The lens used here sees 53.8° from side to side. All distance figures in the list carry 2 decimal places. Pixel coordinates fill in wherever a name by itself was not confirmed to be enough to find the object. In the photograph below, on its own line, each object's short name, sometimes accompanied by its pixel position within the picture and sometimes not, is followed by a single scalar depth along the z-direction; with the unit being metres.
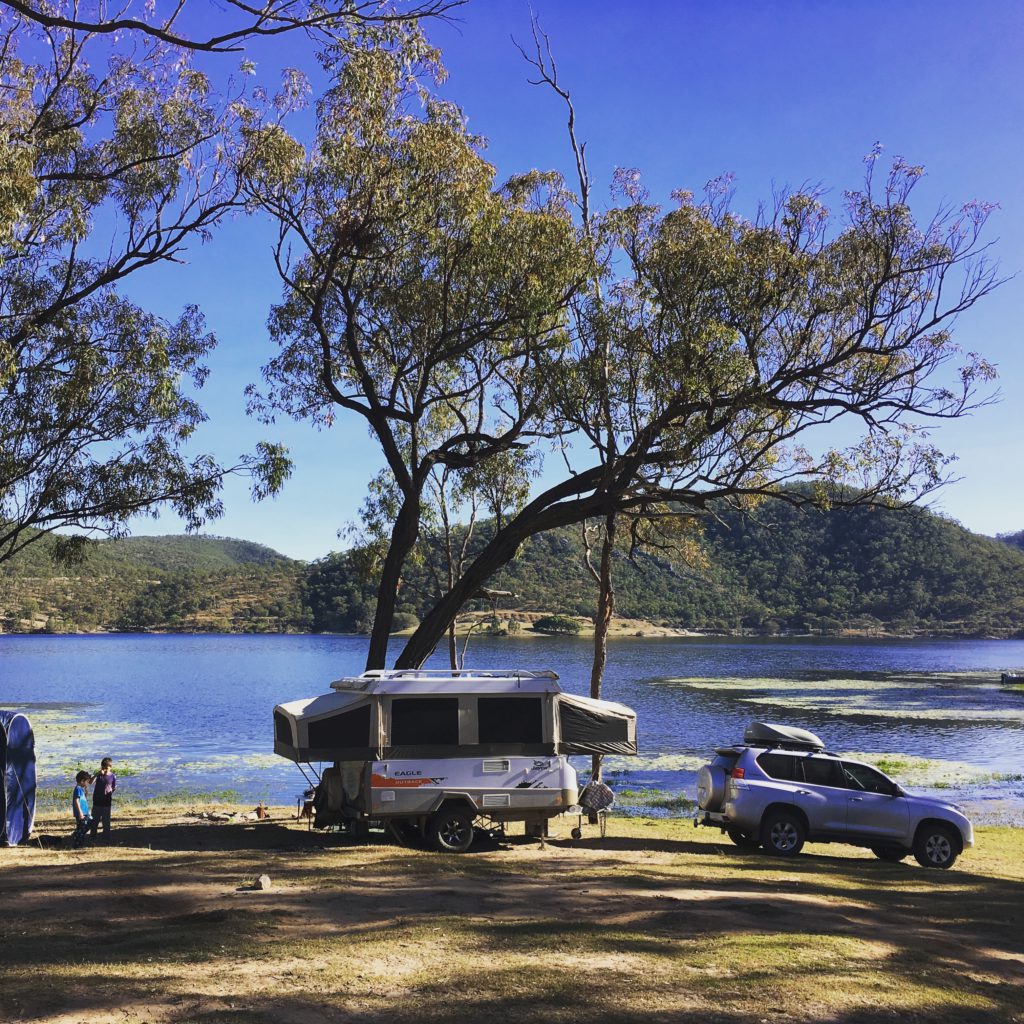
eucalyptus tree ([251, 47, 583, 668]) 18.17
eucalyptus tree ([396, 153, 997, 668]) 18.48
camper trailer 14.77
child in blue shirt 15.30
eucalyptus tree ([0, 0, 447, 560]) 15.86
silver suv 16.38
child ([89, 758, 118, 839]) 16.19
